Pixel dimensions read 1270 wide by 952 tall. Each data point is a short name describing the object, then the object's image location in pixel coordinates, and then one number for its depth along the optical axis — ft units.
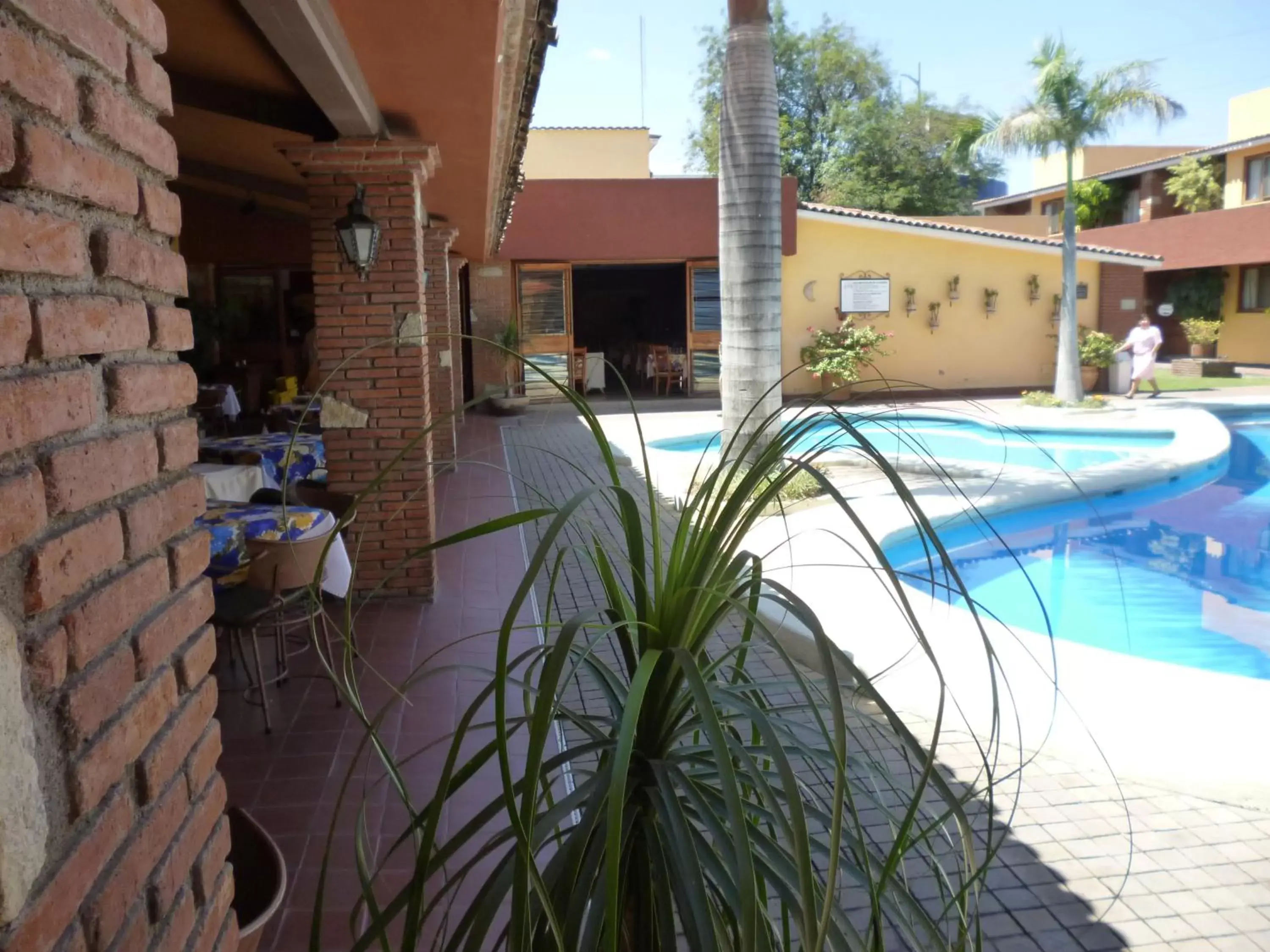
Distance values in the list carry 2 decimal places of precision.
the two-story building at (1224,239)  69.51
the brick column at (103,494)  3.21
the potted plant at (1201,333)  72.23
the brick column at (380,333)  18.01
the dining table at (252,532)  13.73
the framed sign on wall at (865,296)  57.26
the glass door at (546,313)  54.03
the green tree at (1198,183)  78.33
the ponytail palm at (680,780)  3.36
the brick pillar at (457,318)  40.55
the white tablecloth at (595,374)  57.93
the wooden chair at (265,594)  12.78
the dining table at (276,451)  20.70
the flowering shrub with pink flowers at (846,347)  51.60
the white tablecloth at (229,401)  31.63
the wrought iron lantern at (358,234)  17.28
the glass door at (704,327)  55.98
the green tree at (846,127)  112.88
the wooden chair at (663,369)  59.06
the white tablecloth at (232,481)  18.52
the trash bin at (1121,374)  56.44
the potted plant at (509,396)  49.14
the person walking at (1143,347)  52.39
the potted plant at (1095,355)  56.59
